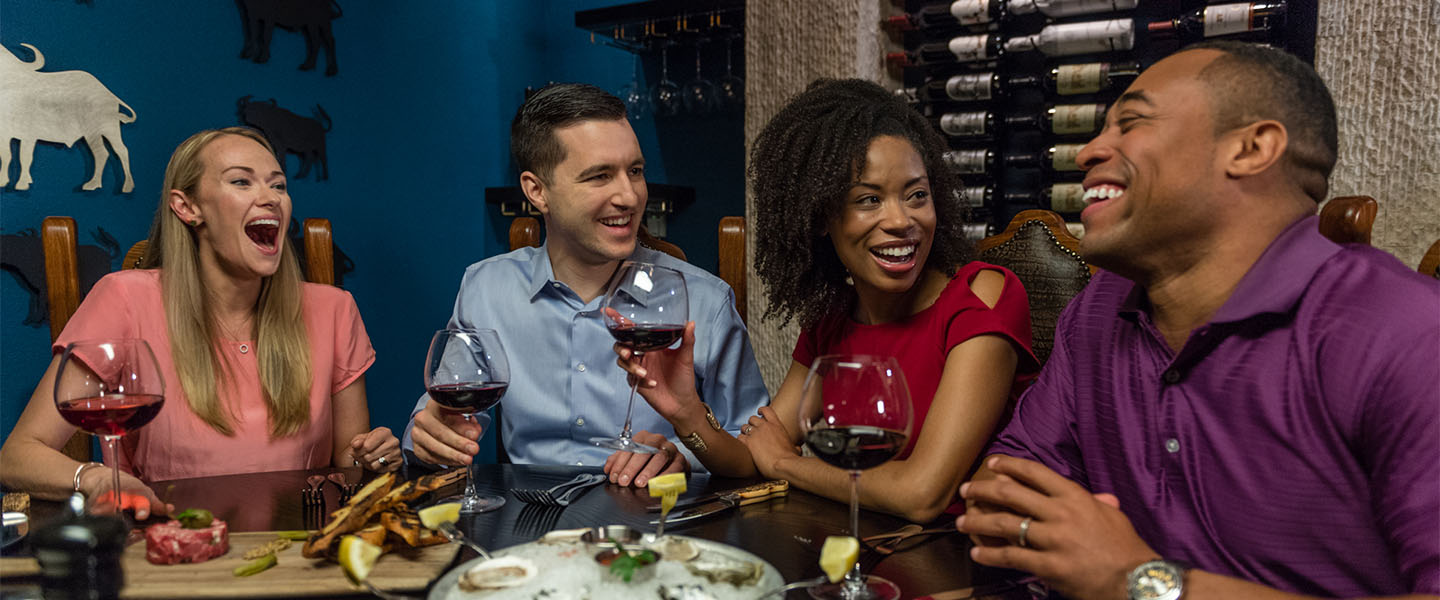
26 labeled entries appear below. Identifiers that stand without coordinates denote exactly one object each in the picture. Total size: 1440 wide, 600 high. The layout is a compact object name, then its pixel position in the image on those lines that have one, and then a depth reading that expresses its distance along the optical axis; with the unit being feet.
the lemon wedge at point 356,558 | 3.00
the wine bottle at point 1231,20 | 8.59
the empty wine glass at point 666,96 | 13.12
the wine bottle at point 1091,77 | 9.44
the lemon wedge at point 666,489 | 3.68
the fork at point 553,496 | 4.64
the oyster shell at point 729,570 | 3.09
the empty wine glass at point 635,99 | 13.34
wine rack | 9.75
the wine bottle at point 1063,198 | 9.78
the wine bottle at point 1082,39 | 9.32
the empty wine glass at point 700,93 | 12.80
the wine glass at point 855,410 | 3.43
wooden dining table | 3.60
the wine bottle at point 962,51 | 10.00
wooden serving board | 3.31
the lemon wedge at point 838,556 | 2.88
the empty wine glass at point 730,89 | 12.85
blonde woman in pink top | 6.34
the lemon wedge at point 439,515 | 3.44
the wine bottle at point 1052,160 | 9.82
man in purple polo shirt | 3.07
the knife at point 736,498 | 4.30
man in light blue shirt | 6.89
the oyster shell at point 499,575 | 3.00
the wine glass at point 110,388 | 3.92
